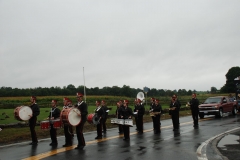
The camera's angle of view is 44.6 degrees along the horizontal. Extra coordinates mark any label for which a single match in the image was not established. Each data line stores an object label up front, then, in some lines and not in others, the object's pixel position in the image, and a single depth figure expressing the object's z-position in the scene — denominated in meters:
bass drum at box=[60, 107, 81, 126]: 10.48
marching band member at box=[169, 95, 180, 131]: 16.98
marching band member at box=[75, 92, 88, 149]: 10.84
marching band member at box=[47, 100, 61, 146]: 12.19
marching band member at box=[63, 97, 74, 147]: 11.44
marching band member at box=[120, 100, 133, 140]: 13.58
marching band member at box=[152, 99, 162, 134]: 15.52
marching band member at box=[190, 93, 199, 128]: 19.15
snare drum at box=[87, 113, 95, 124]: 13.70
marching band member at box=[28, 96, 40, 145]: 12.52
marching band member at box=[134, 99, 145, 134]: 15.87
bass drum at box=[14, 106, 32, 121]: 12.31
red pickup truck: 24.42
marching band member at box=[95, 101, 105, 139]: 13.80
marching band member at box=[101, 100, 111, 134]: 15.88
